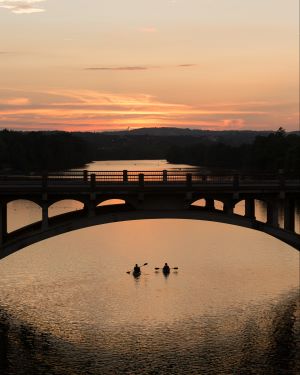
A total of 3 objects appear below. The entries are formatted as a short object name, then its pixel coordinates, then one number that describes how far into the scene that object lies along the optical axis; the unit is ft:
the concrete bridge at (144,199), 145.59
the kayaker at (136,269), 198.90
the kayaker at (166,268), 202.38
